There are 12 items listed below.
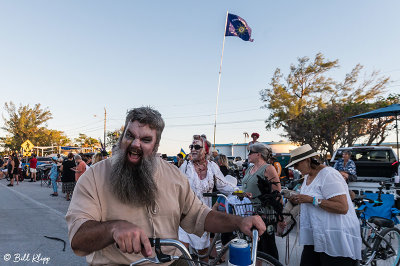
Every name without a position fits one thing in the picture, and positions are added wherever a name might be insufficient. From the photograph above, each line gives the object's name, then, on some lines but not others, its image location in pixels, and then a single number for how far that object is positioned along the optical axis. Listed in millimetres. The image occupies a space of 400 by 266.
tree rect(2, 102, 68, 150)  51031
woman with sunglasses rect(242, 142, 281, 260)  3904
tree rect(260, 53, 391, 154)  24156
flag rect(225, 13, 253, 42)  21125
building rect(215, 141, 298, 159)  47906
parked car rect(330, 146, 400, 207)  8734
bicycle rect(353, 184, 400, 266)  4129
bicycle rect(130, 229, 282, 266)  1483
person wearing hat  2926
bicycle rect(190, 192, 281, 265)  2529
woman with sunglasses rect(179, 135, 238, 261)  4109
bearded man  1680
